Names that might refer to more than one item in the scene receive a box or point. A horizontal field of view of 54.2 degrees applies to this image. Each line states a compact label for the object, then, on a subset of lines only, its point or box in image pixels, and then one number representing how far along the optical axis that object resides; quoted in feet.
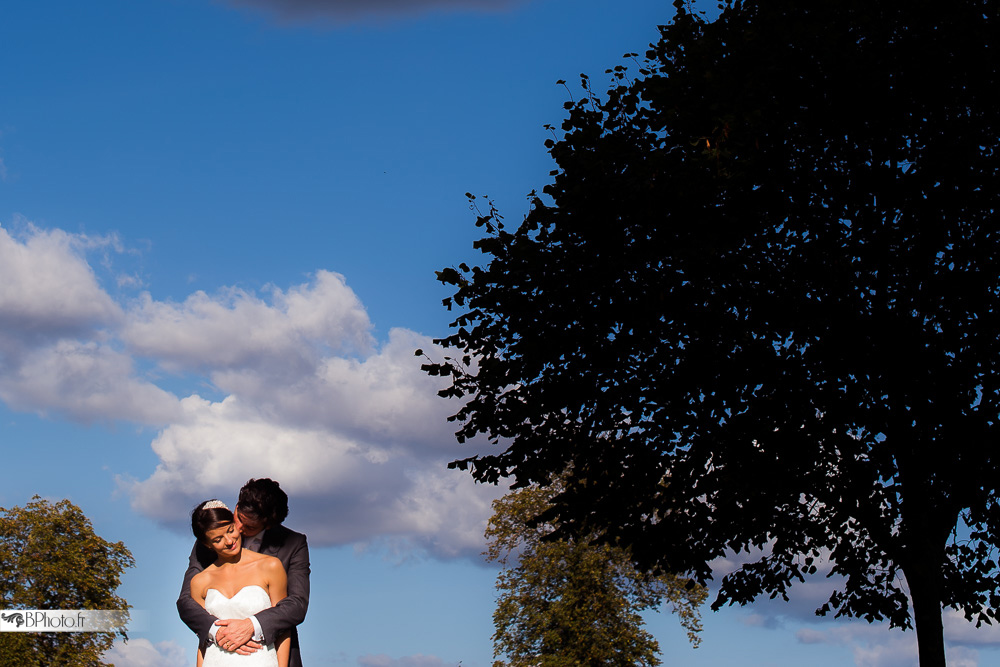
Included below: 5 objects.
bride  36.40
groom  35.83
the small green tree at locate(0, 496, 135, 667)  167.22
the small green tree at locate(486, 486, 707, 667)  134.82
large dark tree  60.03
